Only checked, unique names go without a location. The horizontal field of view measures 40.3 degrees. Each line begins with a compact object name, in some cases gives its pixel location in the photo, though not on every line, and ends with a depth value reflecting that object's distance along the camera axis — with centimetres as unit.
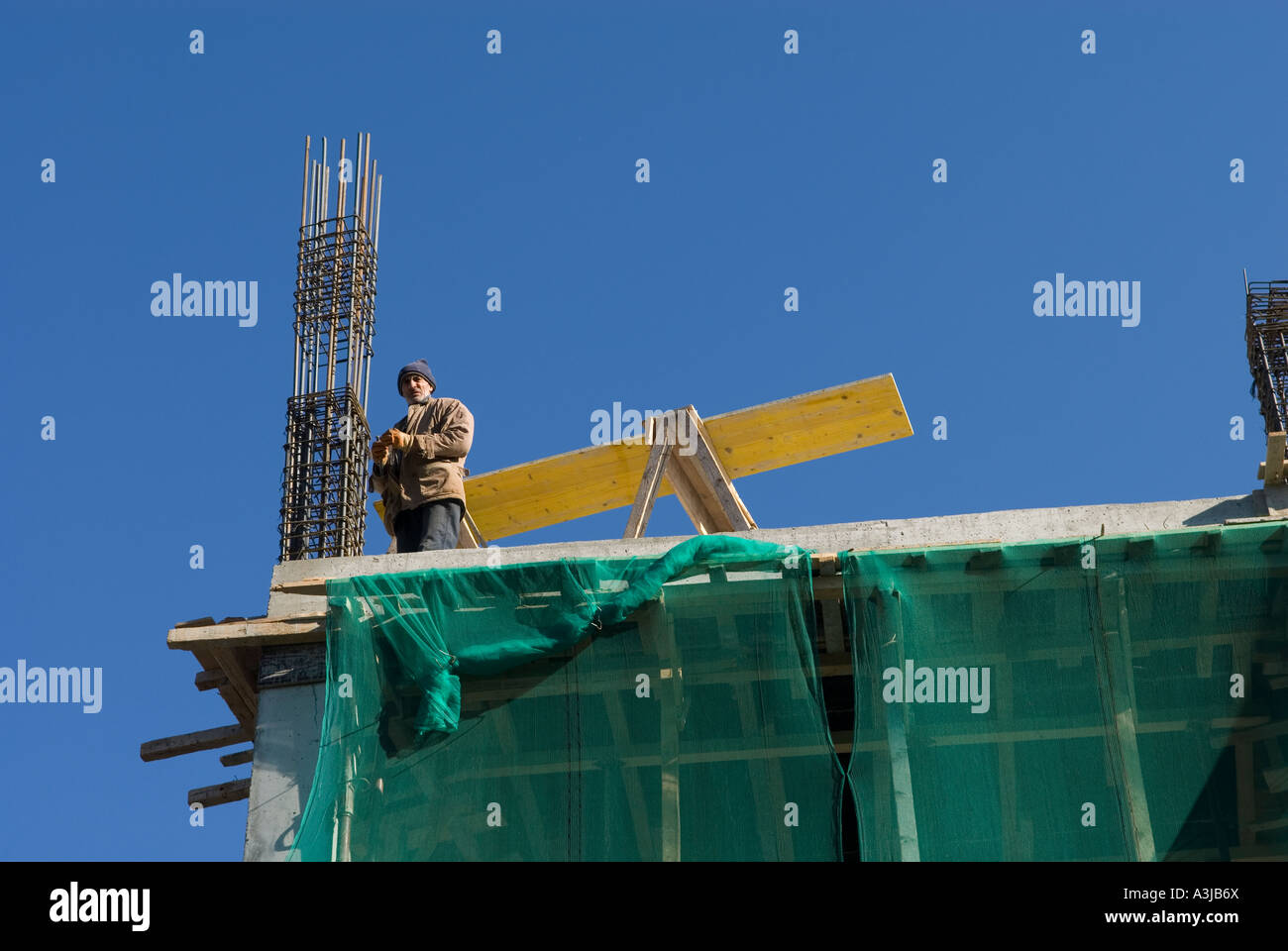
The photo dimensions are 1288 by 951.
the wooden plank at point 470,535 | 1612
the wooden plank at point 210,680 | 1375
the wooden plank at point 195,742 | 1409
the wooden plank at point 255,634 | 1312
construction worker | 1438
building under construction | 1170
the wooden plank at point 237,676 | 1331
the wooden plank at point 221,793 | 1491
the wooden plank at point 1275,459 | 1257
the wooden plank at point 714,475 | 1516
